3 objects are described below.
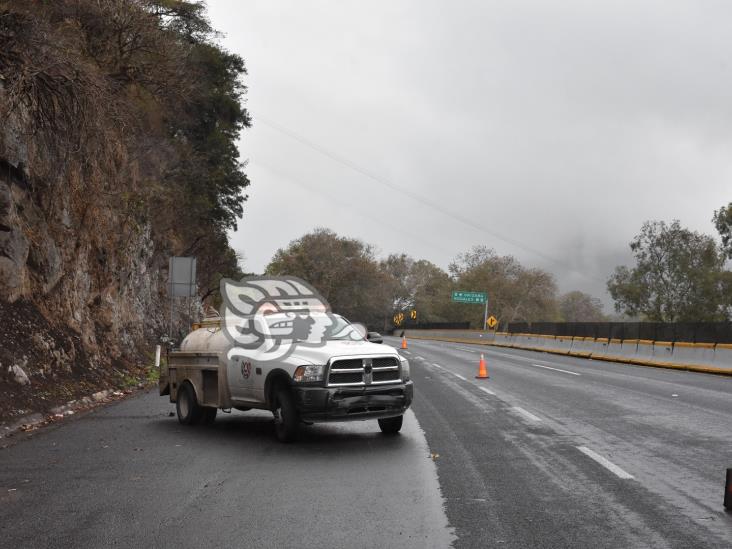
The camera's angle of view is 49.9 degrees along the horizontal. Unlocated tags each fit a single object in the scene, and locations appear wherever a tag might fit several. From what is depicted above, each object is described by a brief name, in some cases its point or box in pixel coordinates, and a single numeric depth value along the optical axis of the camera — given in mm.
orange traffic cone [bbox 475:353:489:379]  21609
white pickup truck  9961
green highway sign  96062
